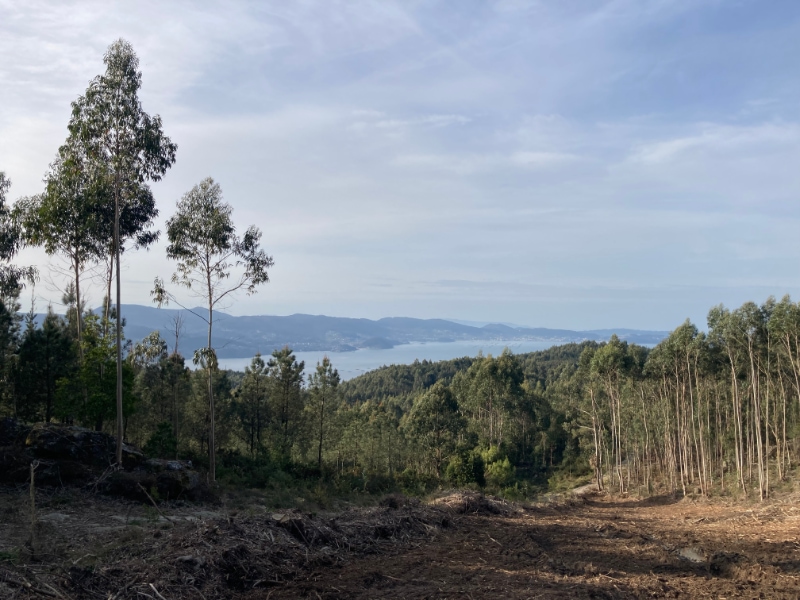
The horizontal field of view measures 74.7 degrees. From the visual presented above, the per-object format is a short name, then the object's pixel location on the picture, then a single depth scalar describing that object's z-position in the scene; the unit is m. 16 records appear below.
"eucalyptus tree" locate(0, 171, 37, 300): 17.12
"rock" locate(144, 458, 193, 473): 13.48
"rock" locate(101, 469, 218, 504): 11.64
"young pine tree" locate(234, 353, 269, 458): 30.16
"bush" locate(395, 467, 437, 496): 21.98
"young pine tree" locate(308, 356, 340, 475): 30.80
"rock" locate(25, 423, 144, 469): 12.71
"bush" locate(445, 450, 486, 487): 27.72
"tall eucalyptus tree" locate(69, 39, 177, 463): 13.99
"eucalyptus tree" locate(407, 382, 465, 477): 34.22
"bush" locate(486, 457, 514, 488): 29.14
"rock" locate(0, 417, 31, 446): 12.82
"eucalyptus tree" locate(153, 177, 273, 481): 16.86
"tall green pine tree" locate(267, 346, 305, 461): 29.55
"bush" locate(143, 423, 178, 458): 19.45
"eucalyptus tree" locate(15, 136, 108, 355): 14.25
